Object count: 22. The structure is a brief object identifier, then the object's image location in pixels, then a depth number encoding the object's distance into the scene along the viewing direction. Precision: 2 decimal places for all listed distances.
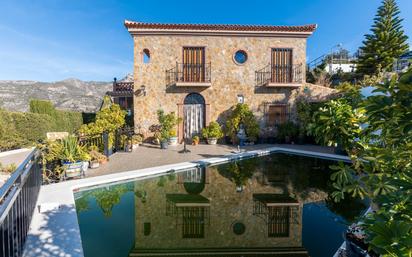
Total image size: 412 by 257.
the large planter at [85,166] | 6.94
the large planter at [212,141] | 13.66
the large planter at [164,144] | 12.01
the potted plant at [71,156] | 6.49
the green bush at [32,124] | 11.80
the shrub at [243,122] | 13.56
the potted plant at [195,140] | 13.63
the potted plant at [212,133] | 13.62
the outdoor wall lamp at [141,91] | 13.61
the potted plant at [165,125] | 12.07
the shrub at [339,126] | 2.38
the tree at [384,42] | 18.98
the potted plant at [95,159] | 7.86
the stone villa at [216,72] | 13.53
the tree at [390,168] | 1.10
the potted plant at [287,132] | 13.80
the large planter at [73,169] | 6.44
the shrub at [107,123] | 9.28
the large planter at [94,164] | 7.84
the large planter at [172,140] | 13.13
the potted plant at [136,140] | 12.27
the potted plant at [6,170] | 6.82
